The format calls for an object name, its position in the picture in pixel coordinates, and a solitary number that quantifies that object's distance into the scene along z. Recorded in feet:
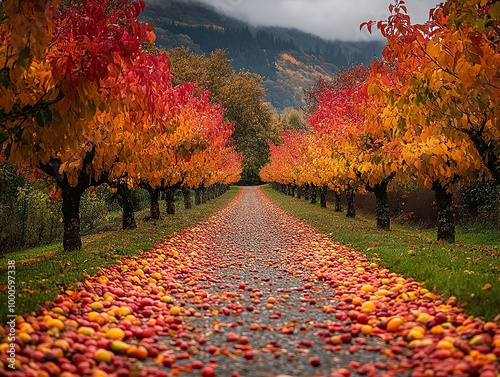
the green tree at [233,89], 140.67
